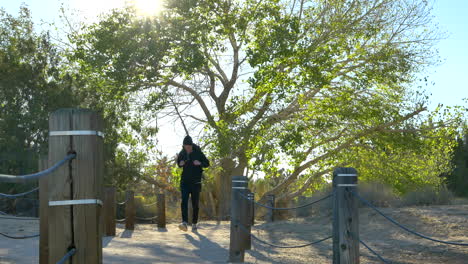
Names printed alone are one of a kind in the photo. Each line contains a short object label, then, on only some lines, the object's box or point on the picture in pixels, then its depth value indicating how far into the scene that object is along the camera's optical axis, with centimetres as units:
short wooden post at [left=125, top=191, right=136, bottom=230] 1223
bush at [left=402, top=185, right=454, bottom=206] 1748
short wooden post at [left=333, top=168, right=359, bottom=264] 540
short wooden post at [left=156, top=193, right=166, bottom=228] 1314
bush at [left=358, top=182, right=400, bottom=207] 1769
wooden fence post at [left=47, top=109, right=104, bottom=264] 367
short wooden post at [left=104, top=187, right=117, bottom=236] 1061
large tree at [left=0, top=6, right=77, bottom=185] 1769
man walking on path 1126
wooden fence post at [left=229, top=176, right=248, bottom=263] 779
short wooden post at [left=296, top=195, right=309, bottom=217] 1901
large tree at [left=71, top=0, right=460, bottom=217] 1708
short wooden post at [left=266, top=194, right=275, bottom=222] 1574
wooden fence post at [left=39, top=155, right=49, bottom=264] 584
